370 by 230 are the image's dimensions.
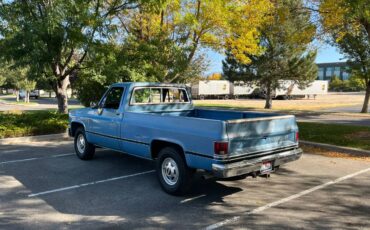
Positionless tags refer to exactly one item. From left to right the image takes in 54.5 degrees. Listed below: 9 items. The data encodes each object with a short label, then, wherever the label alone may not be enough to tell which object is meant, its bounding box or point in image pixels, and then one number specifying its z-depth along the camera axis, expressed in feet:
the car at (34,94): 187.54
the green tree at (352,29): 31.32
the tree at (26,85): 128.67
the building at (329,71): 443.32
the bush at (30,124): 39.65
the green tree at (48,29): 38.63
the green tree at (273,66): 97.98
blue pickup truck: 17.95
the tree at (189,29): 50.42
